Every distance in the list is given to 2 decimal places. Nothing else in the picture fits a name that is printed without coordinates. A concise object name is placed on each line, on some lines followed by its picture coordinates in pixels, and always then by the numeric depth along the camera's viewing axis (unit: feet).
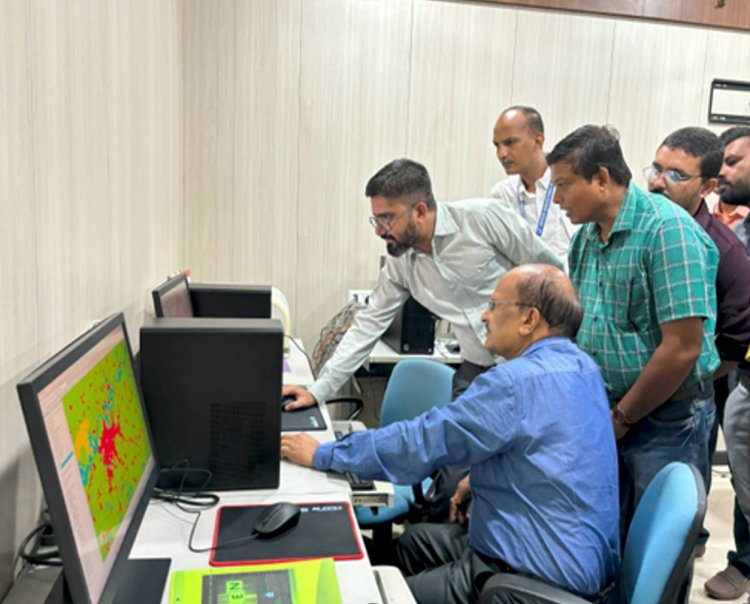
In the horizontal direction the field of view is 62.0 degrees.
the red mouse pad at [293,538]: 3.96
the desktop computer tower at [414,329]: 10.54
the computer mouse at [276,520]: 4.16
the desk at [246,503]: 3.73
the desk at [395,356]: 10.35
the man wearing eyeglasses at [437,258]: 7.27
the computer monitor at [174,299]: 5.90
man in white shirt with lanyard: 10.59
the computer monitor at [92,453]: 2.56
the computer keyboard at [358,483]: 5.16
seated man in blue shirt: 4.62
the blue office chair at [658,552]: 3.80
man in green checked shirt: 5.78
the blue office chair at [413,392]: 7.69
